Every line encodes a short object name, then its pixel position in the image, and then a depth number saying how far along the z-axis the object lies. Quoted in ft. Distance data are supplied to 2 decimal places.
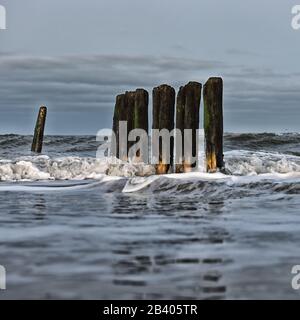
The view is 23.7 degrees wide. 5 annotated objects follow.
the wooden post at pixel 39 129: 81.87
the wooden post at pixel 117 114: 64.34
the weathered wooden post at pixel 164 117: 53.17
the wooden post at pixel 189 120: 50.44
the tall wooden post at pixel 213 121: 48.91
